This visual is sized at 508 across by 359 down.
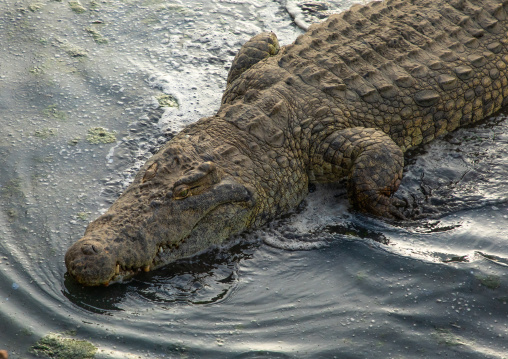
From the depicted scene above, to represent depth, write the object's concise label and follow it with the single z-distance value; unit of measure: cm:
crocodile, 912
